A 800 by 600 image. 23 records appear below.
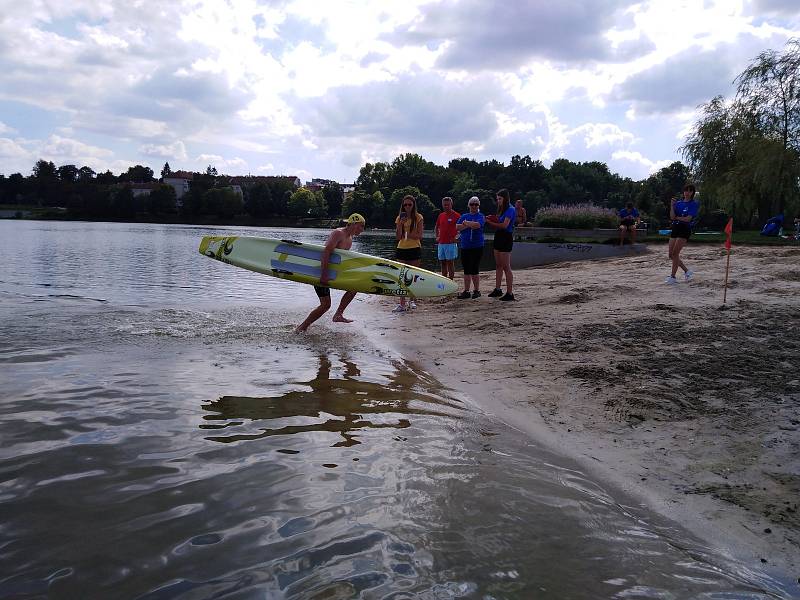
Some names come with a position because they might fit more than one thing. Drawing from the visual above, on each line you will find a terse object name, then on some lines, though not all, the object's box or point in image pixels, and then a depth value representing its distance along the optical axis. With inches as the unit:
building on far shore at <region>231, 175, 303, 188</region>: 6016.7
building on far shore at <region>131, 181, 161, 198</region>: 5742.6
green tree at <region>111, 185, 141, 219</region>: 4707.2
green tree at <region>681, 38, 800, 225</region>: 1019.3
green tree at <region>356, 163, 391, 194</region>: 5531.5
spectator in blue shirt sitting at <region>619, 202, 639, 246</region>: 843.4
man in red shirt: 462.9
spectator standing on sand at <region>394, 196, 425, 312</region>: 430.9
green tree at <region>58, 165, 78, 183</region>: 6228.8
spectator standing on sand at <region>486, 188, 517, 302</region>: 420.2
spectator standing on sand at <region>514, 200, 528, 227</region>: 581.1
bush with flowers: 1047.6
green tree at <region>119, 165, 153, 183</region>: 6894.7
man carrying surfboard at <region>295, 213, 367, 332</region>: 352.2
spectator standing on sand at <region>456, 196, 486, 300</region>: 439.8
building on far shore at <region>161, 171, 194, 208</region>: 6245.1
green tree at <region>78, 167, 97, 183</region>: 6373.0
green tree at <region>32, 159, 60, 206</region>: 5511.8
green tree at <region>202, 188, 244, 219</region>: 4574.3
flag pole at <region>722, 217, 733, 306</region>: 347.4
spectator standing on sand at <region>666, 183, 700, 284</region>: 419.5
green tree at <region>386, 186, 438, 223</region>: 4003.9
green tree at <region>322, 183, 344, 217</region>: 5103.3
